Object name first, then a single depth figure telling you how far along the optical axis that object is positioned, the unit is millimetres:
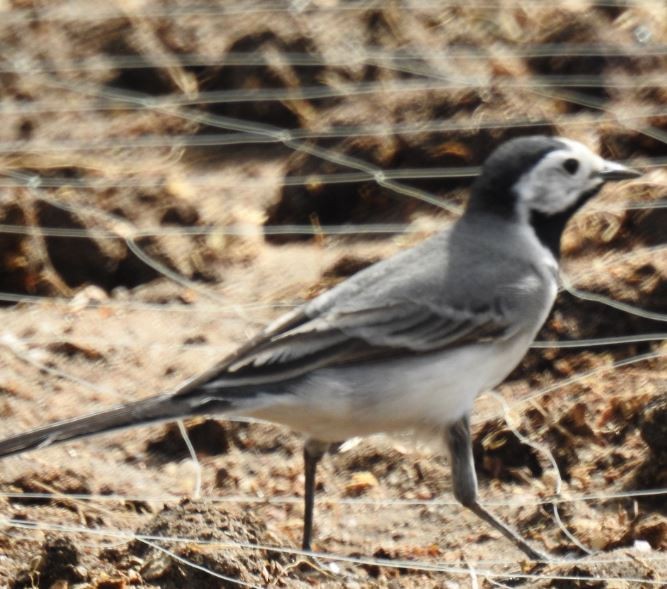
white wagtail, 9602
